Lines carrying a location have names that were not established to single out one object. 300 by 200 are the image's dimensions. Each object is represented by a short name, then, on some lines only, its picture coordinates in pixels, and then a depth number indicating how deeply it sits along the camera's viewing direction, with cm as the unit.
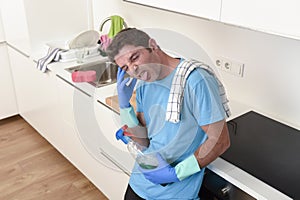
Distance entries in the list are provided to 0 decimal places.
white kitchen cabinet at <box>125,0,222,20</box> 132
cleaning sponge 198
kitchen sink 221
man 112
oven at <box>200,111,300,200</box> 124
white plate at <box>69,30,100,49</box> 236
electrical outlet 173
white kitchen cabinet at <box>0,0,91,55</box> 235
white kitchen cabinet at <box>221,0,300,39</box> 108
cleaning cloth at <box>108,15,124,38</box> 226
